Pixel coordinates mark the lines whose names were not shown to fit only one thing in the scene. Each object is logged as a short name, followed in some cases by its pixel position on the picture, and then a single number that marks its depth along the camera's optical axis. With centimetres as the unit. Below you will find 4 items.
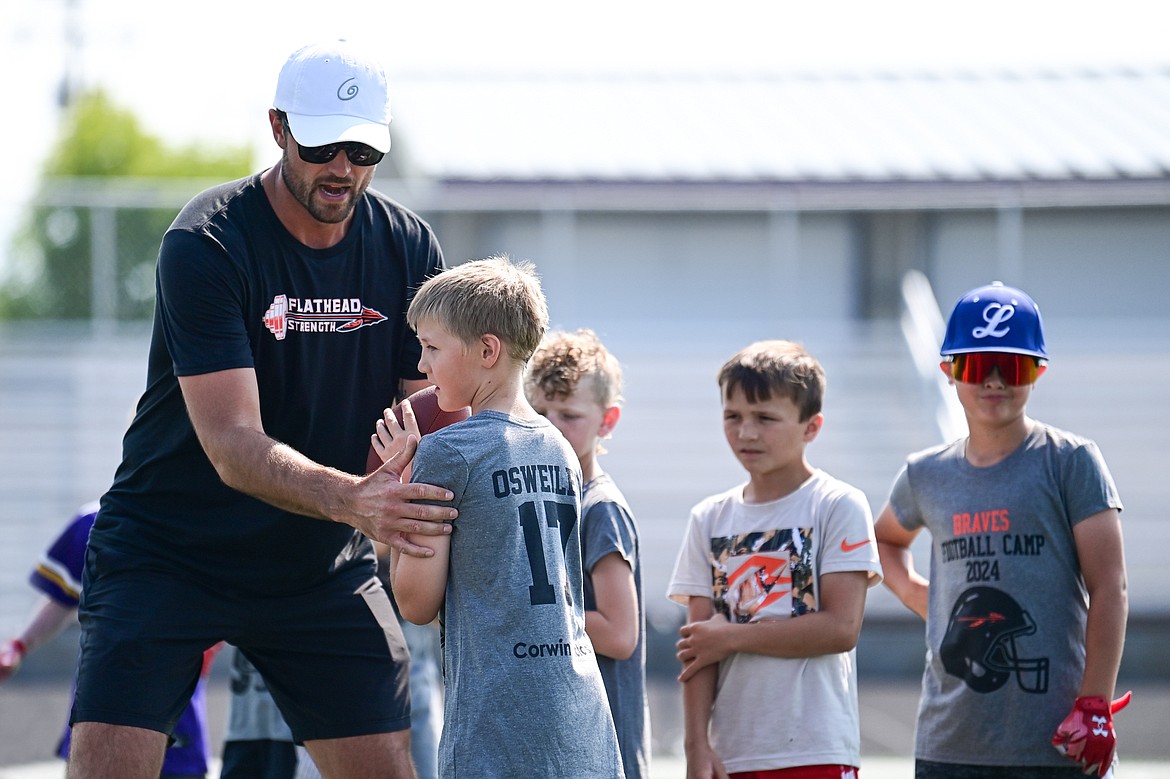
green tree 2698
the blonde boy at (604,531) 723
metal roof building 2970
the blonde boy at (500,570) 569
